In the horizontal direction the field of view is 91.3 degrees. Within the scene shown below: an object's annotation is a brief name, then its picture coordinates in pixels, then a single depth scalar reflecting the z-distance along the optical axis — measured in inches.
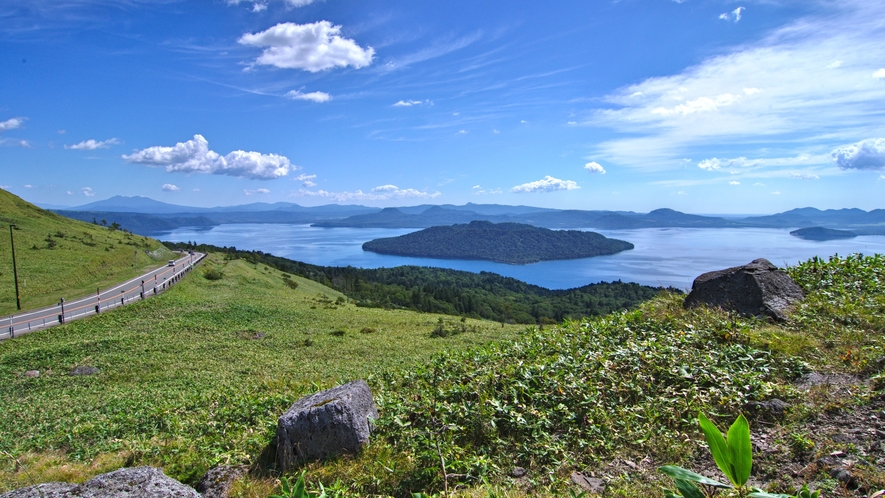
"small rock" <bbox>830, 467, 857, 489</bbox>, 128.1
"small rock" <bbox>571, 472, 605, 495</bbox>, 152.6
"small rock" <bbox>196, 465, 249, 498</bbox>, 179.2
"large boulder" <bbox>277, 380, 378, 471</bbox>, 194.2
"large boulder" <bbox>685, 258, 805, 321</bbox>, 317.7
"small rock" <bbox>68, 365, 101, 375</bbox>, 585.3
